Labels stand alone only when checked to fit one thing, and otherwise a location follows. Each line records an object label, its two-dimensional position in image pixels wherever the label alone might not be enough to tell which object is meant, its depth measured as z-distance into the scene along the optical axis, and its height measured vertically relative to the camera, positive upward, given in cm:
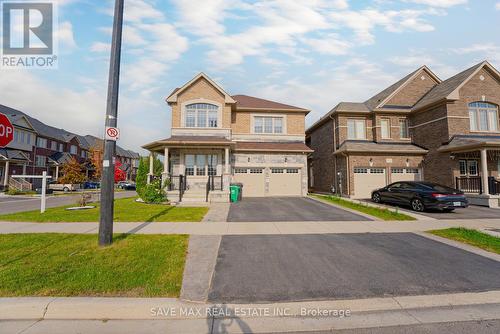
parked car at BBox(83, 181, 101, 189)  3736 -73
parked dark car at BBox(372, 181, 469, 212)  1128 -84
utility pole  574 +88
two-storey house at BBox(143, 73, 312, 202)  1670 +252
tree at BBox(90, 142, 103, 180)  3238 +311
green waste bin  1509 -80
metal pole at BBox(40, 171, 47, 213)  1094 -80
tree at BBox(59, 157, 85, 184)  3082 +85
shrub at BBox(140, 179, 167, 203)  1412 -78
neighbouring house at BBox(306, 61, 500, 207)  1666 +354
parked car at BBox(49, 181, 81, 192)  3130 -87
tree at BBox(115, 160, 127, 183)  3301 +79
